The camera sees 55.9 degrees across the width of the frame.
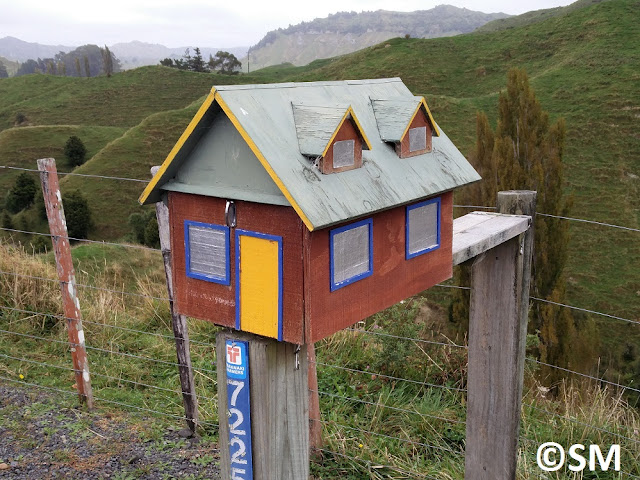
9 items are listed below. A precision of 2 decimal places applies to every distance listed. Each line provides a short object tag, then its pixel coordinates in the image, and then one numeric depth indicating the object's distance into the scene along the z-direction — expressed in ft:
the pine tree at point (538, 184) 41.52
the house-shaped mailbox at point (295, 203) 5.64
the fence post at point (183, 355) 12.96
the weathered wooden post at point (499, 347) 8.98
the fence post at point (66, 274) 14.23
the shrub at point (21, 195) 114.62
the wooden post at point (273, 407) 6.23
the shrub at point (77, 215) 98.13
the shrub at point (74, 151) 139.74
